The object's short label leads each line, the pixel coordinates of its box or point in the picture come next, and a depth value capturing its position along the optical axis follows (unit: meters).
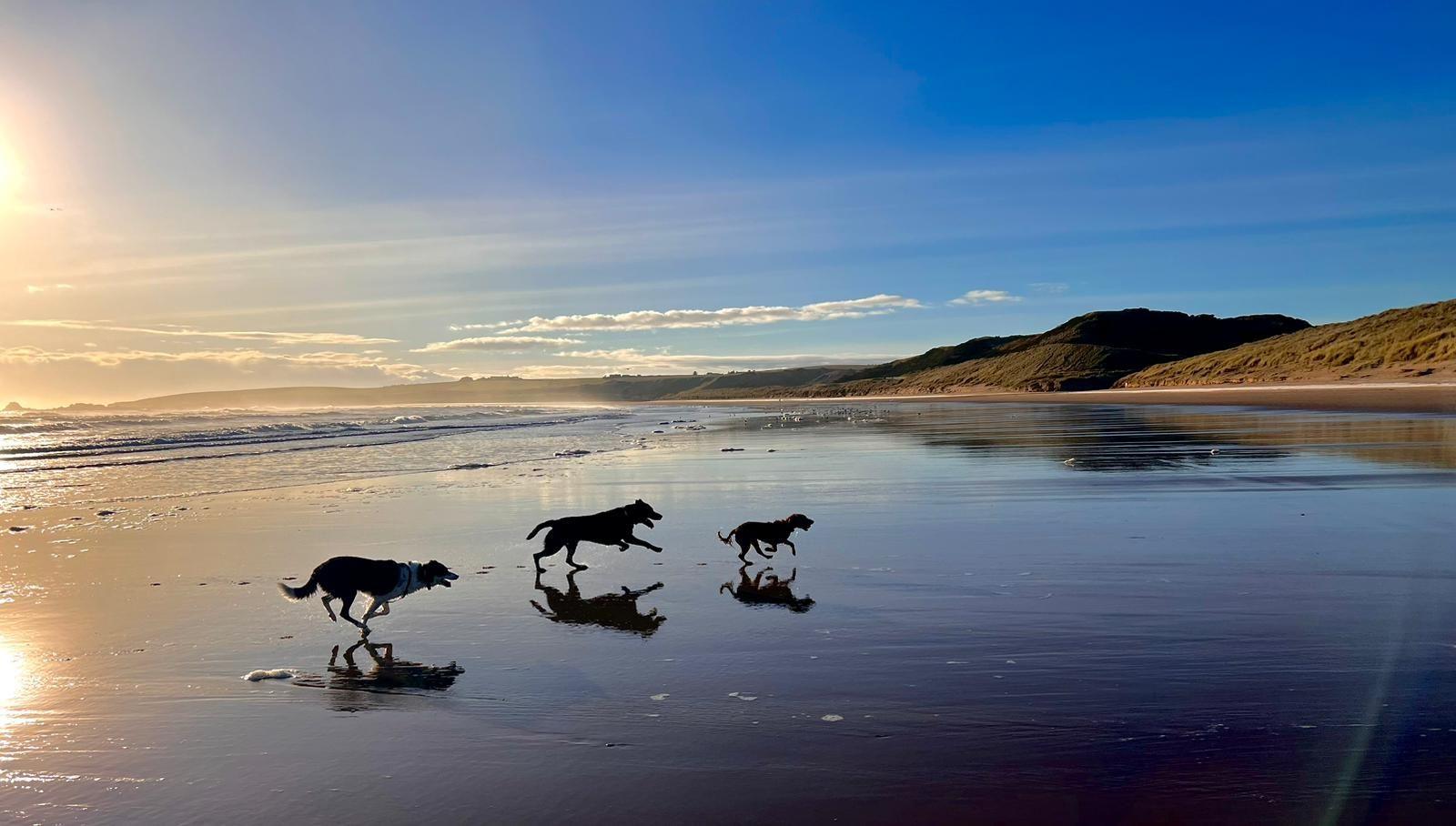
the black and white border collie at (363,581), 7.33
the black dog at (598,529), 9.80
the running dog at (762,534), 9.83
